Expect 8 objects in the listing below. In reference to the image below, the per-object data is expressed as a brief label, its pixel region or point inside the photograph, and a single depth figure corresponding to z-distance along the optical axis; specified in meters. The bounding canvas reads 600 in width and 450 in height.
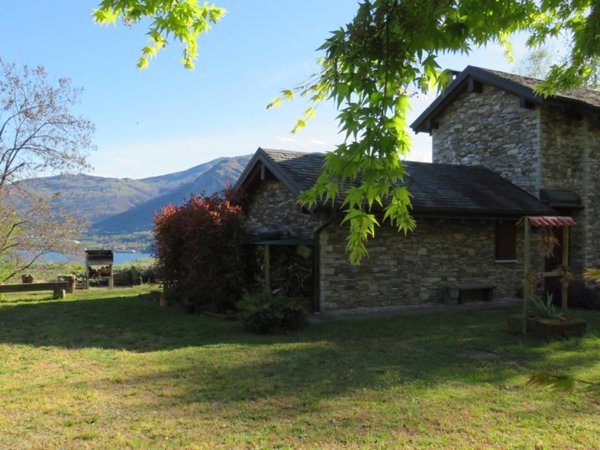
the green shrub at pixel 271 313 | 9.87
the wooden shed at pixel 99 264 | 18.52
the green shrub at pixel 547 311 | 9.75
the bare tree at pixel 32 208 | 14.98
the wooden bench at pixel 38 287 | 14.39
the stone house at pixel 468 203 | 12.52
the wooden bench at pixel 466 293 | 13.67
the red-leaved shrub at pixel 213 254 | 12.26
